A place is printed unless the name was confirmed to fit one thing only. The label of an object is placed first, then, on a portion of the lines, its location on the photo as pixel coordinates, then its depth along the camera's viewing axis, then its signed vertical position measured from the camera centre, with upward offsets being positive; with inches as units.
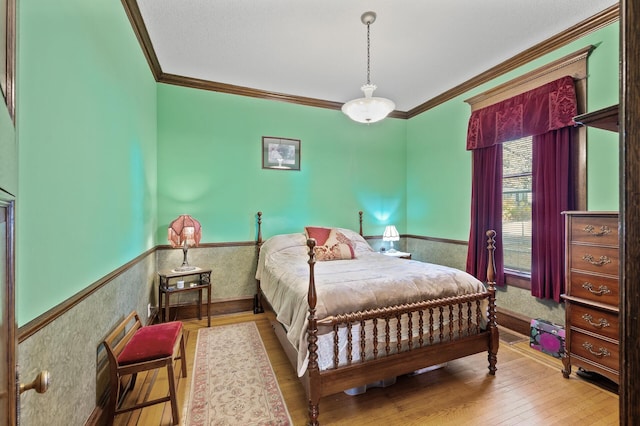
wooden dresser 78.9 -23.6
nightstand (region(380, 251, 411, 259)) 165.8 -24.7
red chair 65.0 -35.0
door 23.4 -9.1
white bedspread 75.1 -22.2
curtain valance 103.3 +40.2
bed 71.5 -31.0
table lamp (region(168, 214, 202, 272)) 124.6 -8.8
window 120.4 +4.0
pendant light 102.8 +39.7
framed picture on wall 155.8 +33.1
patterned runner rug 72.4 -52.1
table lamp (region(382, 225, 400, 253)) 168.1 -13.0
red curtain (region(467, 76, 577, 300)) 104.5 +20.8
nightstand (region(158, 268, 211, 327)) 119.3 -32.5
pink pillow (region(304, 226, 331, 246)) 143.4 -10.7
